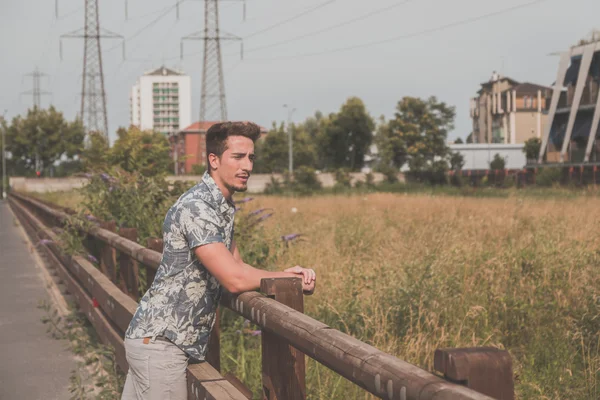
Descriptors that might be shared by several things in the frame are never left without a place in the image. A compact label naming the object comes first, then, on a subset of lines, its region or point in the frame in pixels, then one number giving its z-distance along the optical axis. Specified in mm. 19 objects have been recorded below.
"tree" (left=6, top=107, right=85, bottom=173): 92812
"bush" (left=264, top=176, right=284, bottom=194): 62469
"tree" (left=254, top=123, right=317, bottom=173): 103500
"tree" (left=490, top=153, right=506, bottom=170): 97562
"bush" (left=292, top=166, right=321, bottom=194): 69688
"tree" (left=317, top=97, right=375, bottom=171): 95688
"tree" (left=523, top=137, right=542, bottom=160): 90812
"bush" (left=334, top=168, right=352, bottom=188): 73875
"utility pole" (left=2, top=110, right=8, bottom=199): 90562
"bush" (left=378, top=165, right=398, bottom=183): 80375
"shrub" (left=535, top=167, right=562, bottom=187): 54344
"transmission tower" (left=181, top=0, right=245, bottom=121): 62875
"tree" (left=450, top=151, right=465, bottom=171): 96375
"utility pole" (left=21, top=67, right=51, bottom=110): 120675
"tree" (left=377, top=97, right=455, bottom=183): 87562
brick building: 178562
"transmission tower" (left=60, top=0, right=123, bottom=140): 67875
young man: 3424
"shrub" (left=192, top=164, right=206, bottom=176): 85400
